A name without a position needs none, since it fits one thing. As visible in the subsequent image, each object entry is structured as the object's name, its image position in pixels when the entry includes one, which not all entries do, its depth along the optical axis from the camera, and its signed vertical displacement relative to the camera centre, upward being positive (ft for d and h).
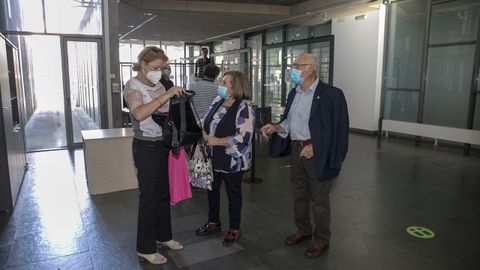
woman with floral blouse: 9.22 -1.29
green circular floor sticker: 10.53 -4.46
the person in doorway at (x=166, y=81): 9.39 +0.03
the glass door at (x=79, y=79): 22.98 +0.19
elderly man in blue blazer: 8.68 -1.35
